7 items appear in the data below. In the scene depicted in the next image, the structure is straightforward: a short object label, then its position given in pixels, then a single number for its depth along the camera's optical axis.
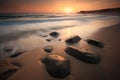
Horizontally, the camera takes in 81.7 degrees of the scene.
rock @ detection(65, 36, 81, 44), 1.96
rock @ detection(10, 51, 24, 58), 1.55
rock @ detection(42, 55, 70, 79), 1.16
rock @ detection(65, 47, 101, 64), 1.39
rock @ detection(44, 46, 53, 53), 1.66
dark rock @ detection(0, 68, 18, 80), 1.15
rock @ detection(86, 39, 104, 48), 1.81
